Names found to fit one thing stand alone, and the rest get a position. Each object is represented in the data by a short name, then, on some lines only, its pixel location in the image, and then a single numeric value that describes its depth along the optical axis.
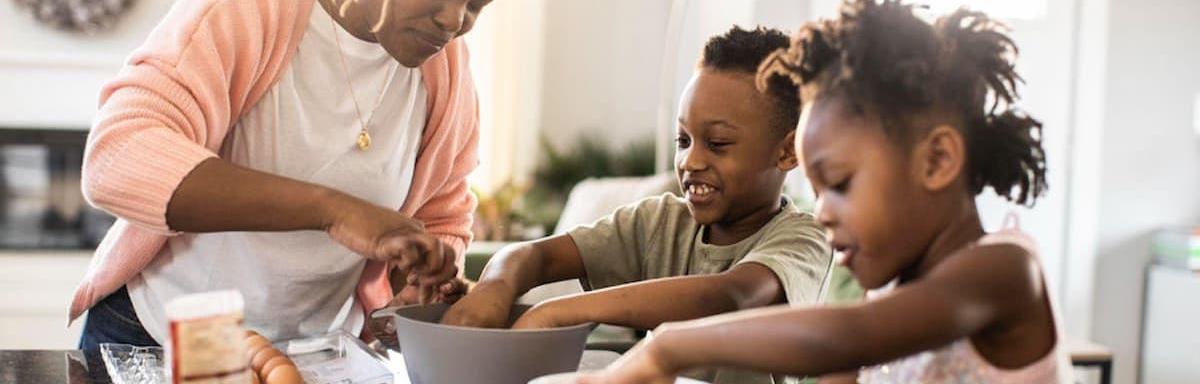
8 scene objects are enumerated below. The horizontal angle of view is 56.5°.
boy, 1.04
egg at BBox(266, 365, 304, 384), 0.96
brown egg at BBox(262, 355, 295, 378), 0.98
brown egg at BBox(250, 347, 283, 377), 0.99
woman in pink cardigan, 1.04
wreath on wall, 4.24
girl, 0.68
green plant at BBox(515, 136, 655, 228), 4.72
